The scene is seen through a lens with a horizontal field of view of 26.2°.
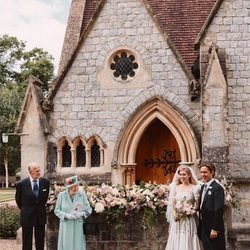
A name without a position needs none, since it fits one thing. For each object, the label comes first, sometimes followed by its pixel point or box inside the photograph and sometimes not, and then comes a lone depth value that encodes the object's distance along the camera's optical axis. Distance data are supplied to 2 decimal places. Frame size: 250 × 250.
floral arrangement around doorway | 9.61
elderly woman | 8.55
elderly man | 9.23
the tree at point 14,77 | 47.61
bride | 7.98
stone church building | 13.38
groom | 7.74
